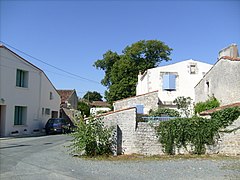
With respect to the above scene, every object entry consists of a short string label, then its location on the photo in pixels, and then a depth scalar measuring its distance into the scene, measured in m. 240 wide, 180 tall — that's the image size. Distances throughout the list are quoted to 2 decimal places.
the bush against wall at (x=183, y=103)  19.43
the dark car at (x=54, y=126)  20.77
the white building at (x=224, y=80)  13.13
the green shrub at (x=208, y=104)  14.52
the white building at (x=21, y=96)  17.68
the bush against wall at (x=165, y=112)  16.50
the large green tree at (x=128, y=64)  31.05
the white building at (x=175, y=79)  21.48
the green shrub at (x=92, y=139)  9.97
